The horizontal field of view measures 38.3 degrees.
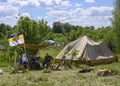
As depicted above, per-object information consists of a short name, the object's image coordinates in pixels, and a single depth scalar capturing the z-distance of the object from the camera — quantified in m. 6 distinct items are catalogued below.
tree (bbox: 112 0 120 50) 19.25
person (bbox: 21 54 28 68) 11.22
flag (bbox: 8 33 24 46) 10.95
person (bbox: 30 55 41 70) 11.30
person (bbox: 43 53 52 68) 11.58
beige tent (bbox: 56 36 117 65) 12.53
